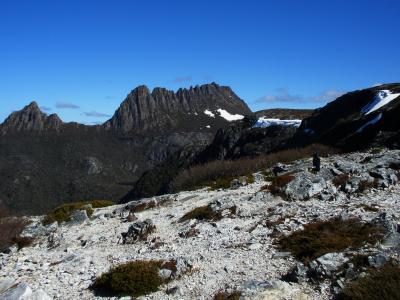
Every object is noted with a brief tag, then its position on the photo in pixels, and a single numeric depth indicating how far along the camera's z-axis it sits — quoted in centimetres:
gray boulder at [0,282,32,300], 1664
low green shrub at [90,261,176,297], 1703
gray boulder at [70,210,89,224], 3231
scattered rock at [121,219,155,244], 2469
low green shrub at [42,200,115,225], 3434
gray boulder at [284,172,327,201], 2861
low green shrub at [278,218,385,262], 1775
